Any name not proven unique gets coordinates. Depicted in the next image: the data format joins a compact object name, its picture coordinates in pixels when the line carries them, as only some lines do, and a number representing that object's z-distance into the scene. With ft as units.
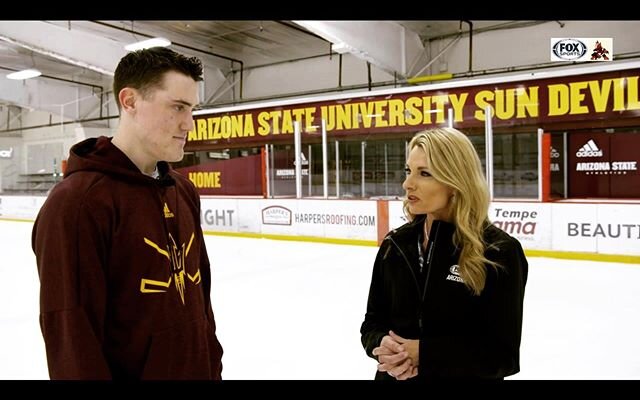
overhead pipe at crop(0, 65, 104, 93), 57.06
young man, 4.11
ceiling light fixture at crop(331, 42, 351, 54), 36.19
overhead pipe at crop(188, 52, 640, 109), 40.26
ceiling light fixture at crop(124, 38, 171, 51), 36.11
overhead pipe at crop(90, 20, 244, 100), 42.28
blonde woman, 4.95
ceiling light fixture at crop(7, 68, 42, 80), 46.16
